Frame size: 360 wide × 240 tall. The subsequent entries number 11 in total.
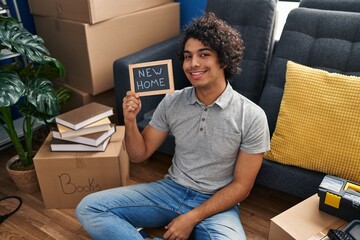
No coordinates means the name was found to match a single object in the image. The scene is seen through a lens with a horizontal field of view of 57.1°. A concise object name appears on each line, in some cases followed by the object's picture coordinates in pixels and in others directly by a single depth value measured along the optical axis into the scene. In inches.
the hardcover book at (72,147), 62.0
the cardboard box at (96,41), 75.3
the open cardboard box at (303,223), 42.7
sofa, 57.6
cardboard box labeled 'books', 61.3
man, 47.6
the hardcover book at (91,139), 61.2
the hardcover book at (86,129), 61.4
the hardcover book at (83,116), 61.2
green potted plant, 56.3
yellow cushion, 53.1
